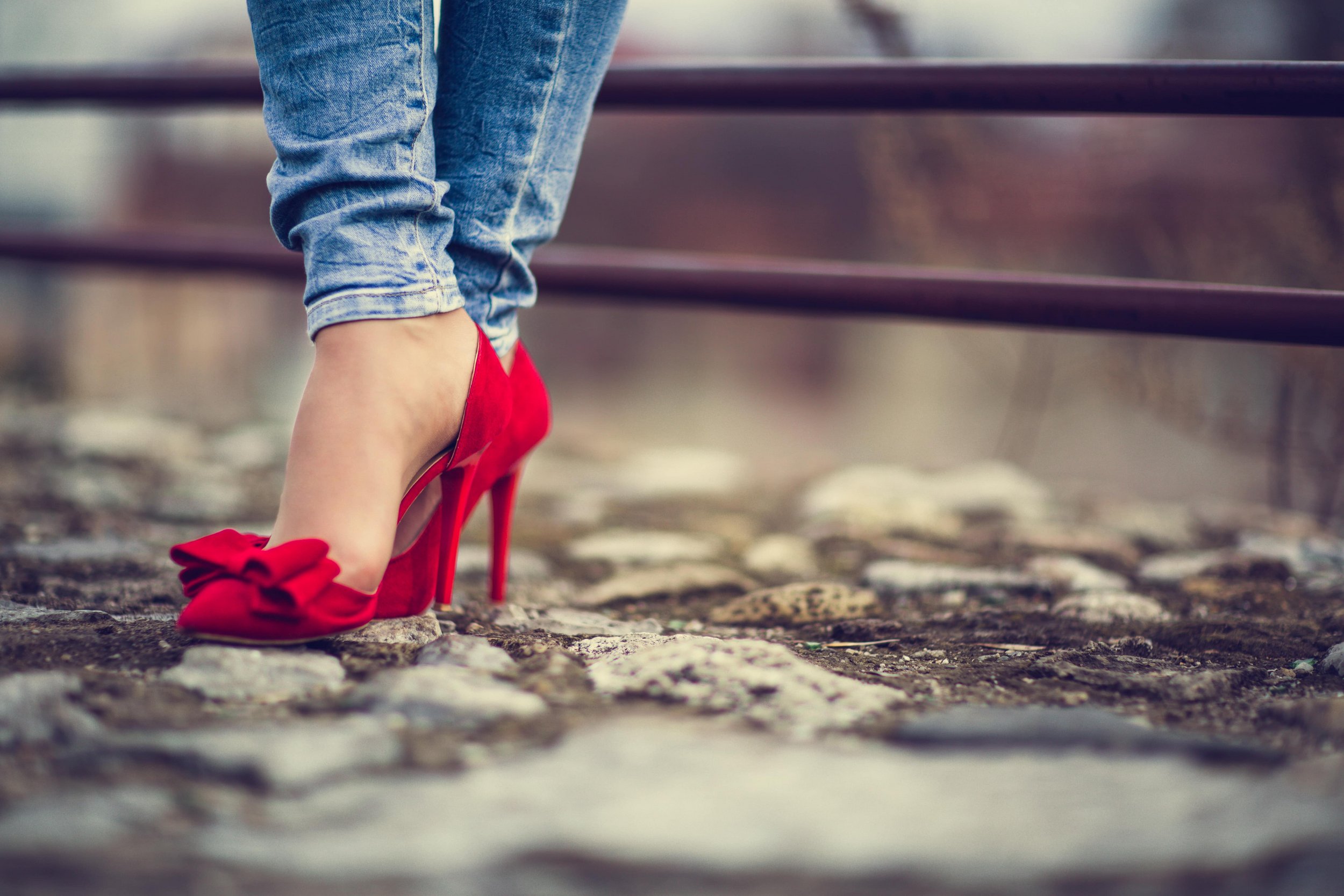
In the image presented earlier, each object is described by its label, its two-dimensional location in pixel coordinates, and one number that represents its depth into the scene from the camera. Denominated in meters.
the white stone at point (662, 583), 3.03
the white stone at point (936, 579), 3.05
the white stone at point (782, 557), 3.14
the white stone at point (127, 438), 3.55
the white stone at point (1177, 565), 3.11
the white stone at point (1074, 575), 3.06
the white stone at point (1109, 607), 2.96
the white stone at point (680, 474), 3.53
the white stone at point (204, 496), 3.25
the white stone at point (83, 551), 3.03
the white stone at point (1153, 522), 3.29
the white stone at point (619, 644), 2.83
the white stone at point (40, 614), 2.85
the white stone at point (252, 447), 3.57
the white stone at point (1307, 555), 3.12
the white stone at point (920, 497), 3.32
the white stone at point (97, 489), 3.26
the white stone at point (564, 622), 2.90
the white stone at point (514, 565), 3.10
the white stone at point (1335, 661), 2.85
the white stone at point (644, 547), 3.16
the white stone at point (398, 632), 2.83
